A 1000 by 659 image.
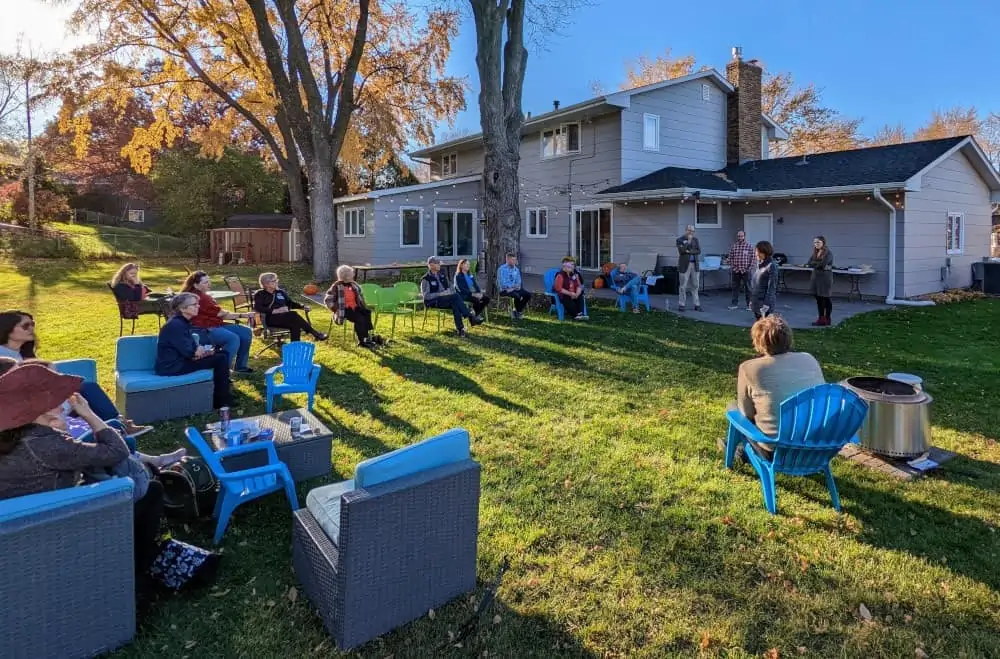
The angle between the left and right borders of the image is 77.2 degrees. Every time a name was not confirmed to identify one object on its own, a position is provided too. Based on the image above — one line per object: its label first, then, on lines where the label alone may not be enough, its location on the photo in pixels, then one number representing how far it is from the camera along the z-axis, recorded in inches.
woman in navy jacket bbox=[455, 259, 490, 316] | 407.5
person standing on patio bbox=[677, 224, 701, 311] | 463.8
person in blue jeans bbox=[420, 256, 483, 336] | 378.6
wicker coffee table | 152.1
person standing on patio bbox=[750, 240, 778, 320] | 363.3
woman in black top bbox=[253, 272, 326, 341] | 322.1
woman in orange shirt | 341.1
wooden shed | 1052.5
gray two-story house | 544.7
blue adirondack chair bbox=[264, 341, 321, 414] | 227.8
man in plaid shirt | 457.1
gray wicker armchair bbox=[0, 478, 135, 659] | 87.9
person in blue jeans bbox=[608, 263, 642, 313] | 466.9
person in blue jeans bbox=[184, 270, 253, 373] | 264.8
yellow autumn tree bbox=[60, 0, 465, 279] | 676.7
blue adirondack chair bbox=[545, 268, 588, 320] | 430.3
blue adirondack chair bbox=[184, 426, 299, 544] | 134.0
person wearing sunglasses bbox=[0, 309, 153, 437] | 158.7
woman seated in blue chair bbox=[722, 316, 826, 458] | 149.1
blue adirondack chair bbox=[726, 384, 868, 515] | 136.6
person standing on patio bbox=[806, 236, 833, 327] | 398.0
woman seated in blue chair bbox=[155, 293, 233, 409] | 218.7
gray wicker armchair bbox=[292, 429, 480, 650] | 98.1
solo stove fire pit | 167.0
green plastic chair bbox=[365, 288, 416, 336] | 372.8
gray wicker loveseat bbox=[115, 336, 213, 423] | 207.9
